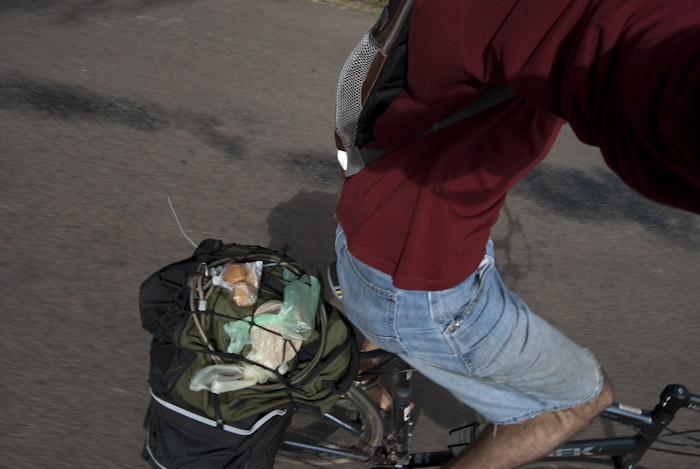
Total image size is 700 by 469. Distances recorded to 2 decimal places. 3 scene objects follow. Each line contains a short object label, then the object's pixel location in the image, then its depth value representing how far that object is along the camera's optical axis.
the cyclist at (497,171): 0.85
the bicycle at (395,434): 2.03
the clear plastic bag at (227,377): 1.64
